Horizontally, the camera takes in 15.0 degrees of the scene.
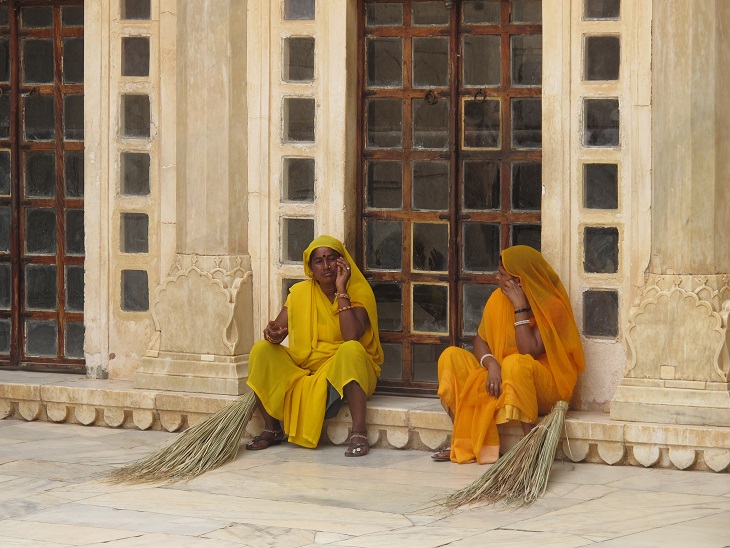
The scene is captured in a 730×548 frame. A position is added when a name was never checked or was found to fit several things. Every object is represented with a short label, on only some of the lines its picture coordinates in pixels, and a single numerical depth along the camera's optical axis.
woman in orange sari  14.62
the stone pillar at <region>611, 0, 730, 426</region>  14.39
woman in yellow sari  15.39
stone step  14.18
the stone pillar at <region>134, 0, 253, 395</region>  16.33
